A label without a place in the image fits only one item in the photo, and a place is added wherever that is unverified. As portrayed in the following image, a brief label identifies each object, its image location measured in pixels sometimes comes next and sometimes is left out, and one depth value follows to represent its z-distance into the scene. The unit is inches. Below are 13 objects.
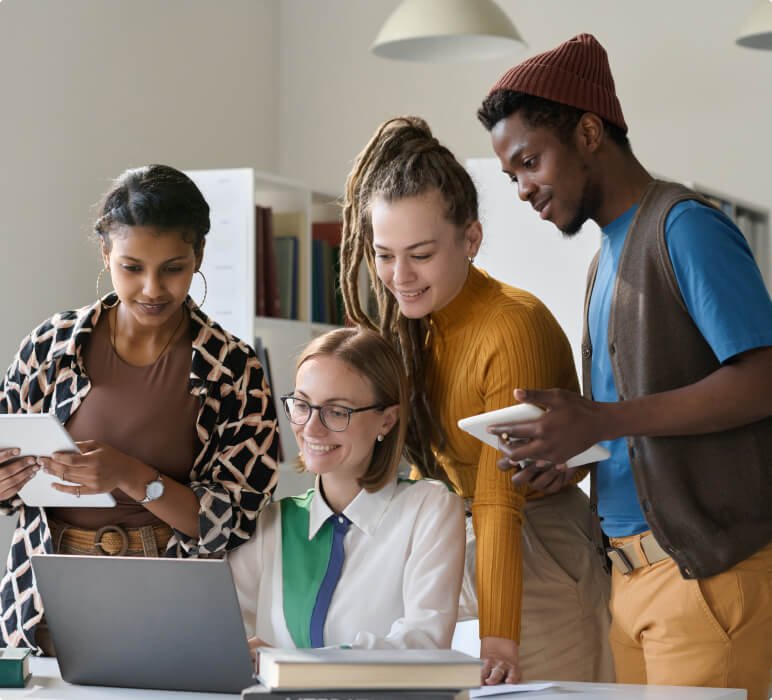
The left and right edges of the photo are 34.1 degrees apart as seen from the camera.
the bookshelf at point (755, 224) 196.2
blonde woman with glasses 75.2
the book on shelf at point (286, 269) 174.1
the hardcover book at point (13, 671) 67.7
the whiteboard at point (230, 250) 162.2
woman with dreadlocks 79.2
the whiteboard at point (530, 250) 155.6
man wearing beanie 67.7
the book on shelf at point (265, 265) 167.2
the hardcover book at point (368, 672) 56.2
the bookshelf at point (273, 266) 162.9
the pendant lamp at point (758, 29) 172.7
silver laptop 64.2
